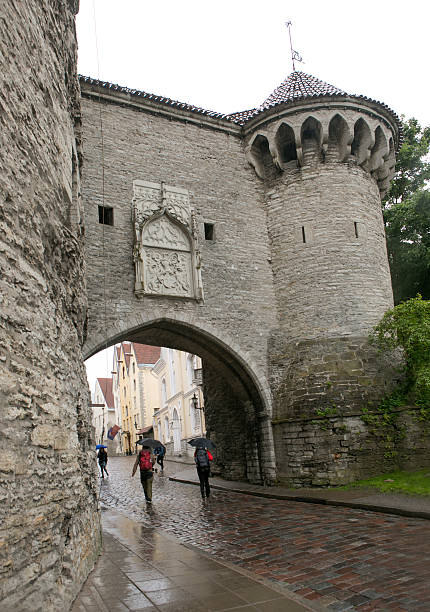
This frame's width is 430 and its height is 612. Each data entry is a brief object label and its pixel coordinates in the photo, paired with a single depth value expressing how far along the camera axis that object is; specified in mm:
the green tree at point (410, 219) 16969
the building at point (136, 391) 38875
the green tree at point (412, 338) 11047
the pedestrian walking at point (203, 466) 11648
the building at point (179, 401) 25281
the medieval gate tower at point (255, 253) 11977
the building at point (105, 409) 51403
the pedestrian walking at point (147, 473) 11125
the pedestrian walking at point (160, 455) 20253
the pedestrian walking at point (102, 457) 18672
